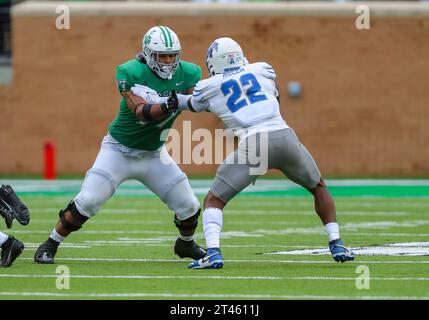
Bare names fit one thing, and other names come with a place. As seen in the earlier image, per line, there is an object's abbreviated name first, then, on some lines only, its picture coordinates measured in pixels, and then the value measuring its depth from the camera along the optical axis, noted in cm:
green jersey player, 1703
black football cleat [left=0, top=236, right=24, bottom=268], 1662
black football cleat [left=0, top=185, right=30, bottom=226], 1714
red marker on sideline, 4300
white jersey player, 1633
